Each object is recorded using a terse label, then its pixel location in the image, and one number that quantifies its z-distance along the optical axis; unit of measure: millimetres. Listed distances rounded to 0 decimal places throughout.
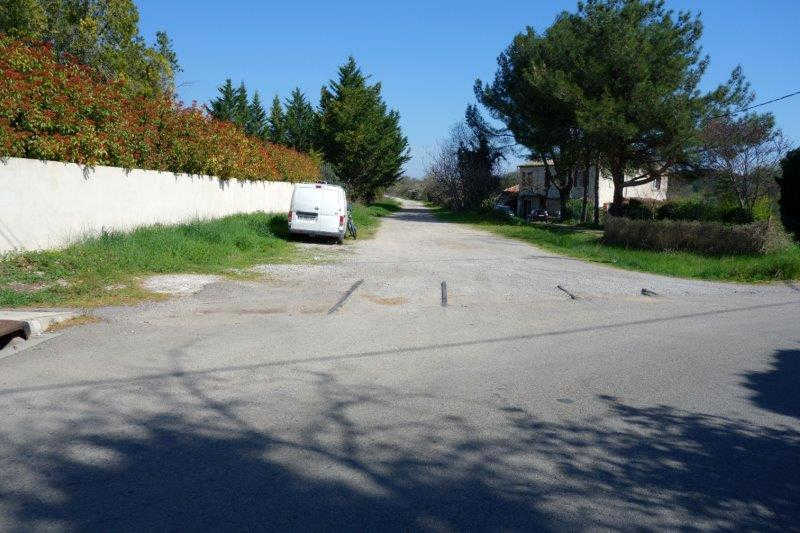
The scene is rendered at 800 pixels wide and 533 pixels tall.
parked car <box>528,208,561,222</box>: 52103
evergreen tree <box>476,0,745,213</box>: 29609
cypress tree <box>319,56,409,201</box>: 50656
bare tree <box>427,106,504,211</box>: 55031
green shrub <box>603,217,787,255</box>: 18141
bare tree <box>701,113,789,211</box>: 27078
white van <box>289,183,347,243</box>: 20281
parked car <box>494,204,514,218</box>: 45938
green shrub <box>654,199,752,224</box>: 27531
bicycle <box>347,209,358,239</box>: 23281
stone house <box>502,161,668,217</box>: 63000
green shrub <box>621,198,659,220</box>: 38969
